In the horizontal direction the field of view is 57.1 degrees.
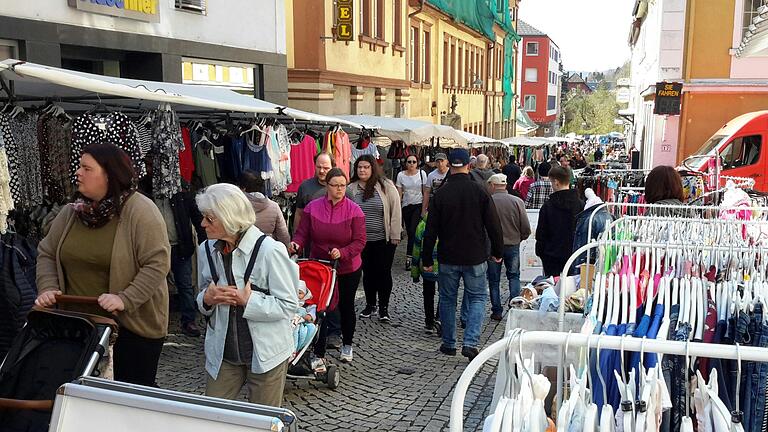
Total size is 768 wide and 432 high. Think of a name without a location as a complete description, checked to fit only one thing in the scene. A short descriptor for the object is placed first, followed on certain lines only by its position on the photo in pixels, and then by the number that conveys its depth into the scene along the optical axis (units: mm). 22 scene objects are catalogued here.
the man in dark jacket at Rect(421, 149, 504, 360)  6504
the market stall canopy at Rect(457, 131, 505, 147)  15904
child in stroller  5129
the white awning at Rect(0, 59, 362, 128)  4535
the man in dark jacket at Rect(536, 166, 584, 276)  7262
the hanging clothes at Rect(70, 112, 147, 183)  5777
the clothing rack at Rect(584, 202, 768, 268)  5622
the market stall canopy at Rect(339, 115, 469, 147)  12977
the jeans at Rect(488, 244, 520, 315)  8078
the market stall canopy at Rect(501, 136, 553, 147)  27891
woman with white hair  3766
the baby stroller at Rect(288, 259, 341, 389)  5680
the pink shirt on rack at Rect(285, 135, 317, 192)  9516
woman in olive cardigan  3740
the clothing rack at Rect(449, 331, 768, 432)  2096
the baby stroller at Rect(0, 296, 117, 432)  3389
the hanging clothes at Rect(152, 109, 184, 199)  6559
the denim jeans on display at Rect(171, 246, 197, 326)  7357
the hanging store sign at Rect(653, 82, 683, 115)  22000
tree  75000
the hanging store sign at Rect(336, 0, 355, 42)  15898
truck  16453
